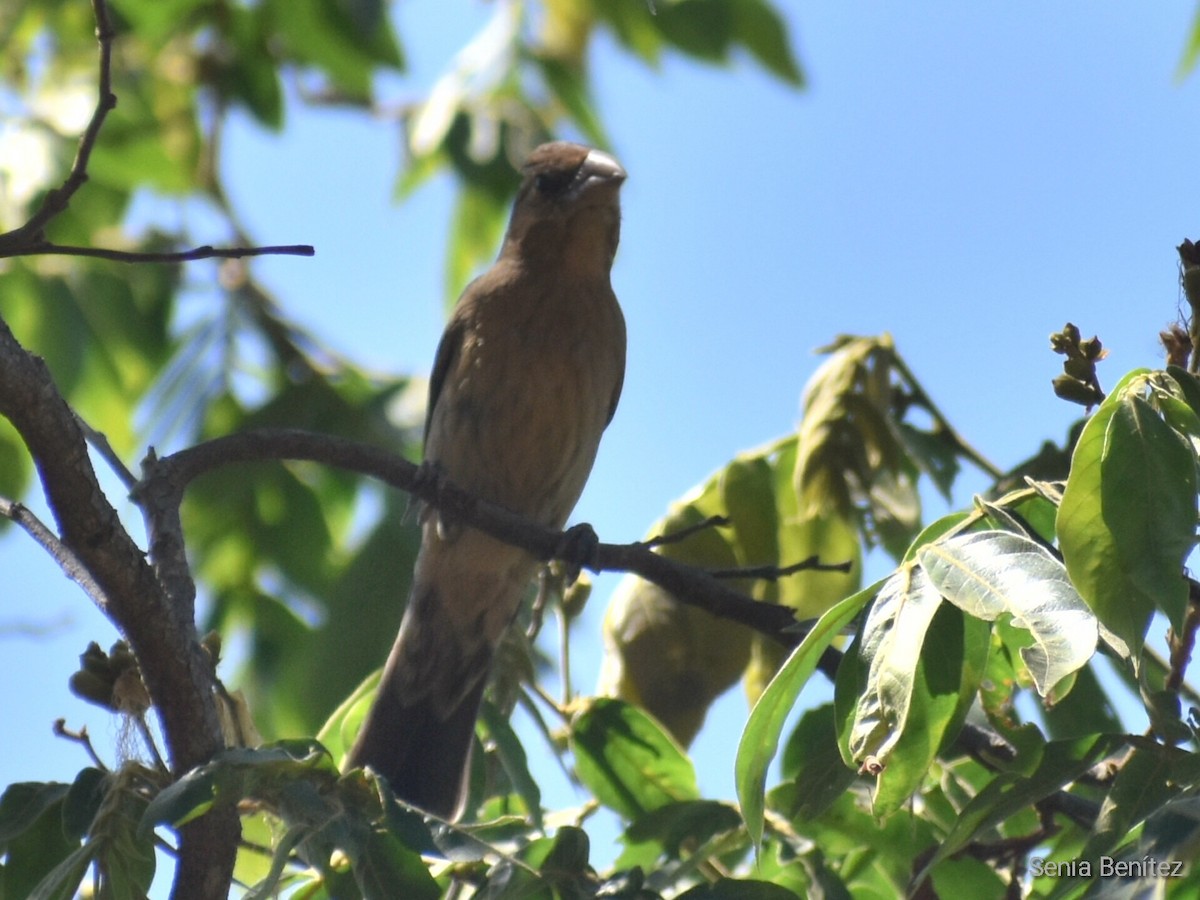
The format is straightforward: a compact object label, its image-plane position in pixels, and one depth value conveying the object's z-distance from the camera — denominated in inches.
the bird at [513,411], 391.5
